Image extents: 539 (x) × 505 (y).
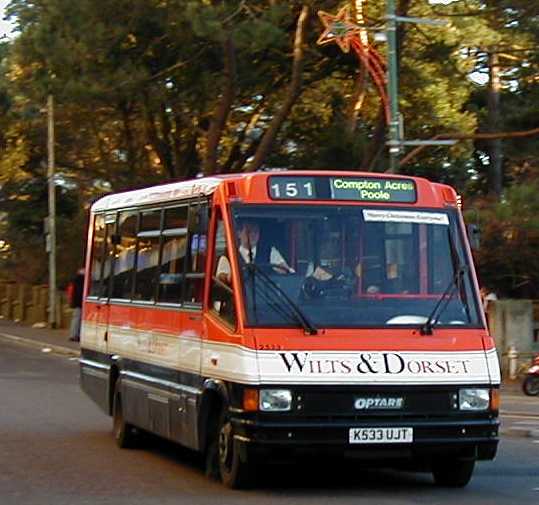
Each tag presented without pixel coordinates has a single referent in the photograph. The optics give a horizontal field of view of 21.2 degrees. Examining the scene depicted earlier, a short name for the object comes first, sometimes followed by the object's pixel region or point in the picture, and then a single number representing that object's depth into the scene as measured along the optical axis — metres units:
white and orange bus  11.00
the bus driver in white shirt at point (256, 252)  11.60
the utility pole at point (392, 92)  23.34
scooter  22.38
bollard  24.19
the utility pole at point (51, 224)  40.74
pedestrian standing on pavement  34.35
